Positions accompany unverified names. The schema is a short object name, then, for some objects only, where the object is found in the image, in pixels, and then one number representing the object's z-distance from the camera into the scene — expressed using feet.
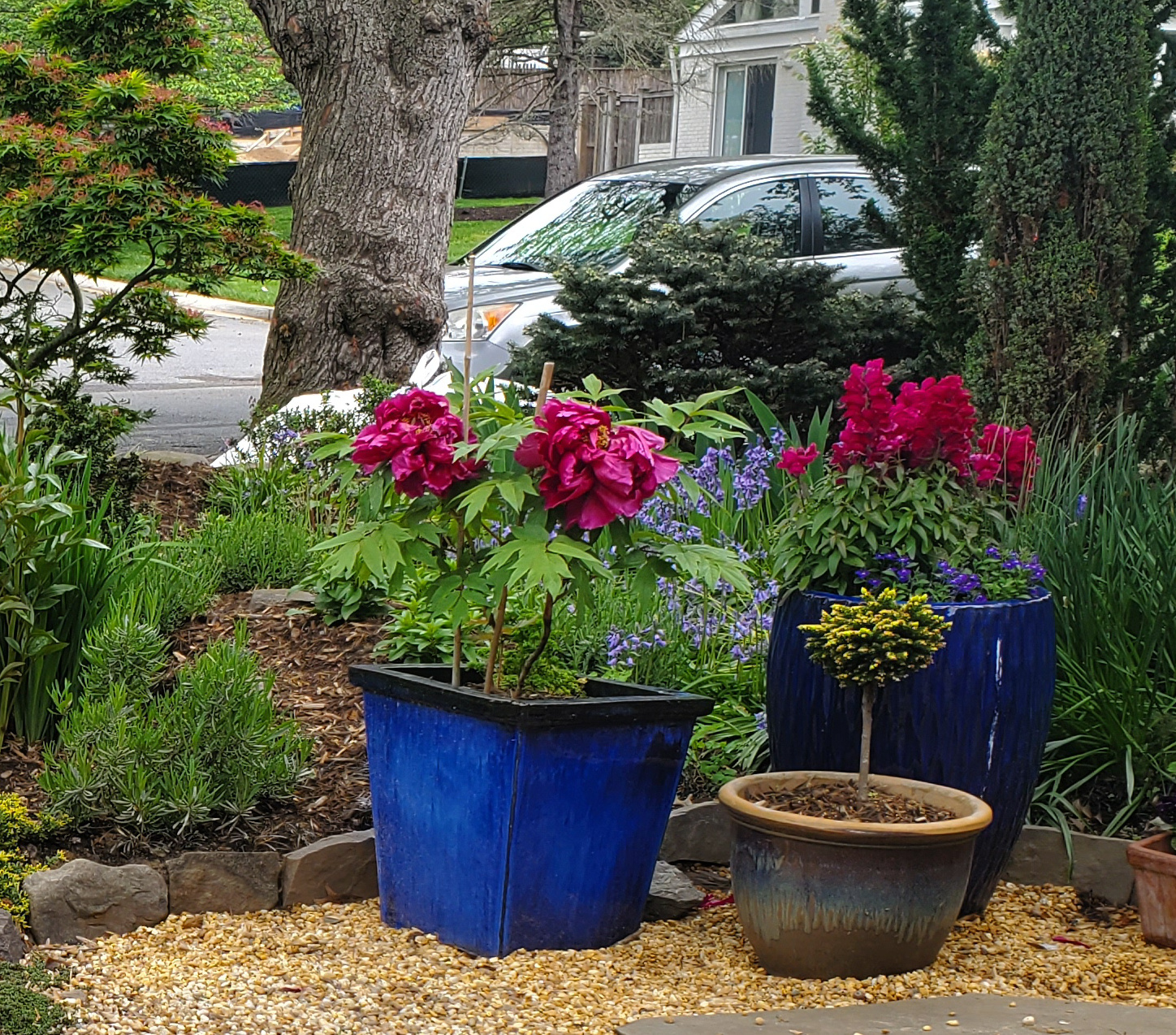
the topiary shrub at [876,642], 10.84
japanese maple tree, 17.54
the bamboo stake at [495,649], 11.42
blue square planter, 11.00
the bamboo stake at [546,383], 11.12
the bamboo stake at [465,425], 11.25
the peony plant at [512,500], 10.30
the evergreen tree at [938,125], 24.58
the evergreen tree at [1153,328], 21.02
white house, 86.33
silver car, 29.35
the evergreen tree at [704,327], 23.86
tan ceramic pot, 10.43
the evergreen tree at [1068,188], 19.74
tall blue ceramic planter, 11.62
